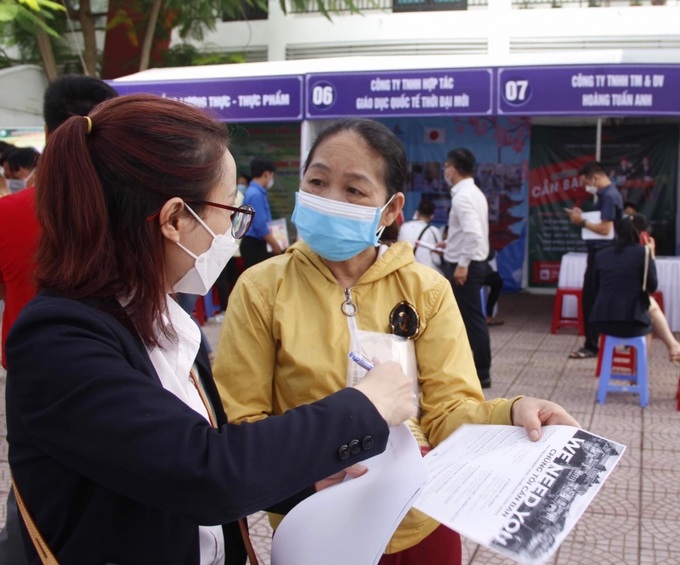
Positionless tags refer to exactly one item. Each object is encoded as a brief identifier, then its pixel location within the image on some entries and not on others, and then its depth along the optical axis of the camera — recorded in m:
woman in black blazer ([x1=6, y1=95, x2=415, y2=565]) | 1.06
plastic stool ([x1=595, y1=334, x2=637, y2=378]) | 6.16
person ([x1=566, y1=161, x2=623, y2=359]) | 7.51
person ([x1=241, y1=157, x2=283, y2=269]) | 8.40
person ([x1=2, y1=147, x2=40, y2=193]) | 6.38
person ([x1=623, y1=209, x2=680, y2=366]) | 5.55
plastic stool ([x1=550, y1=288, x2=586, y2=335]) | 8.94
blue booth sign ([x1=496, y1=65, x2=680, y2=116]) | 7.81
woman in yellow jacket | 1.75
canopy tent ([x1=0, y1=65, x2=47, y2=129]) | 12.81
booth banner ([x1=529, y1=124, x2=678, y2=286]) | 10.89
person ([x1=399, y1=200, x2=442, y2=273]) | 7.82
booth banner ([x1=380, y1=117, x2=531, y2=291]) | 11.32
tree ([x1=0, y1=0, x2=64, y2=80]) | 6.81
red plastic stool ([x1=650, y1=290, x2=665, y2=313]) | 8.70
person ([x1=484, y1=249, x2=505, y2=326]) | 9.27
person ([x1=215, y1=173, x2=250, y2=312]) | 9.23
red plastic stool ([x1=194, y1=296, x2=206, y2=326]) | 9.24
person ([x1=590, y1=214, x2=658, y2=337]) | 5.95
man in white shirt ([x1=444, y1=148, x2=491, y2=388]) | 6.23
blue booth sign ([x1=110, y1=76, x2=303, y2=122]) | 8.89
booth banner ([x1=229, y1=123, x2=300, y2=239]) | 12.01
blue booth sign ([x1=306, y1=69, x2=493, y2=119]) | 8.24
